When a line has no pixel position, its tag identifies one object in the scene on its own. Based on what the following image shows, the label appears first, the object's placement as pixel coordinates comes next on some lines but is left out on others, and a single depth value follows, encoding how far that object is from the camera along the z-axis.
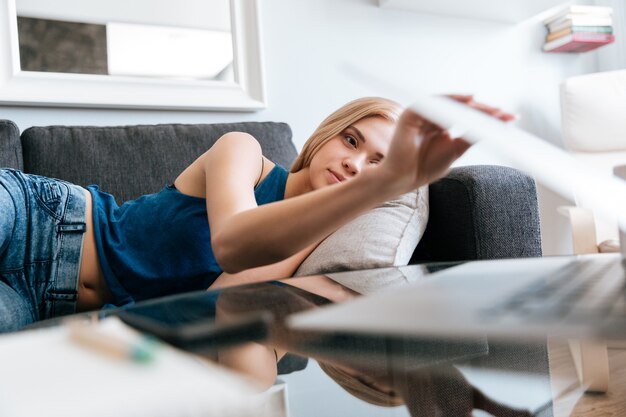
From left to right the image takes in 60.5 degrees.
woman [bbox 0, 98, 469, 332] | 1.03
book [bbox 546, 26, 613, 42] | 2.34
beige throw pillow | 1.00
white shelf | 2.20
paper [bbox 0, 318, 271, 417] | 0.23
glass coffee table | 0.41
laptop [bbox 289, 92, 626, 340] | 0.26
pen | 0.28
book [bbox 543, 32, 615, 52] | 2.37
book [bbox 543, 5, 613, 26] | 2.36
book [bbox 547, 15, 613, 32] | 2.35
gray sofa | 1.14
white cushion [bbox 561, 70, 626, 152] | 2.18
